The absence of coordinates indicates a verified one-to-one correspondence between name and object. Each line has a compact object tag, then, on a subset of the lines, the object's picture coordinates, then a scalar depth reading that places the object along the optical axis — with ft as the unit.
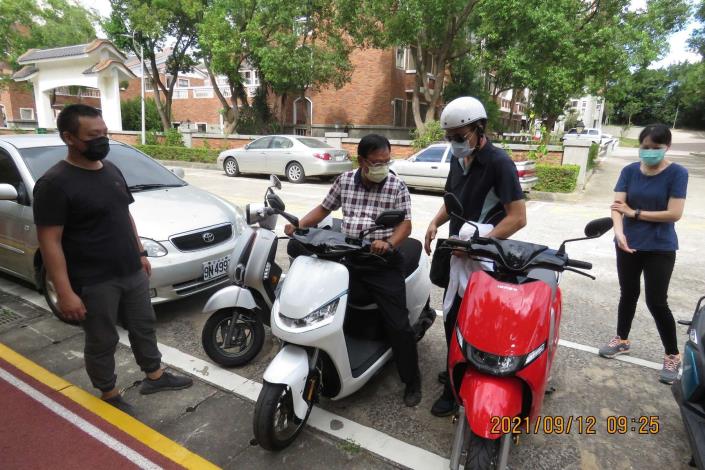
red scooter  6.68
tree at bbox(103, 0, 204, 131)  66.39
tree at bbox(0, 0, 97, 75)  95.76
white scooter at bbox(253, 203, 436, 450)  7.86
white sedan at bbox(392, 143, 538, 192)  38.06
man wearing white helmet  8.55
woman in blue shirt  10.12
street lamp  67.56
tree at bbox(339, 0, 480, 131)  53.31
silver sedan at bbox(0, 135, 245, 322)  12.98
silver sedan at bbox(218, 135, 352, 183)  45.06
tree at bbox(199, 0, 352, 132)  60.13
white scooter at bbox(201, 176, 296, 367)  11.11
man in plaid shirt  9.27
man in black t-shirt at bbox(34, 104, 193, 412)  8.09
